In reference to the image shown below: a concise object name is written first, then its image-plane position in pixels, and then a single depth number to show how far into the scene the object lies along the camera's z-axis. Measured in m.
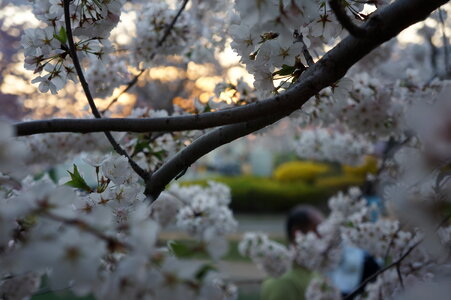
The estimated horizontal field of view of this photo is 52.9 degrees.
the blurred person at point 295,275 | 2.72
